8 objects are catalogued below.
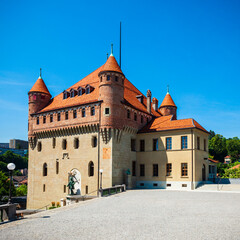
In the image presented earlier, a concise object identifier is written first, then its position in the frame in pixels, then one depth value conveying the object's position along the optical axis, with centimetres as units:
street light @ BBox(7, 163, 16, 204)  1778
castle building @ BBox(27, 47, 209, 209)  3609
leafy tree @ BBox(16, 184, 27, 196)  6656
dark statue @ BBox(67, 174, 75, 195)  3544
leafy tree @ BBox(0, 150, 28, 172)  12712
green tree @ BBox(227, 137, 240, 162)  11462
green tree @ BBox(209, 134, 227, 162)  10588
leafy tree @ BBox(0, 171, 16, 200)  5442
